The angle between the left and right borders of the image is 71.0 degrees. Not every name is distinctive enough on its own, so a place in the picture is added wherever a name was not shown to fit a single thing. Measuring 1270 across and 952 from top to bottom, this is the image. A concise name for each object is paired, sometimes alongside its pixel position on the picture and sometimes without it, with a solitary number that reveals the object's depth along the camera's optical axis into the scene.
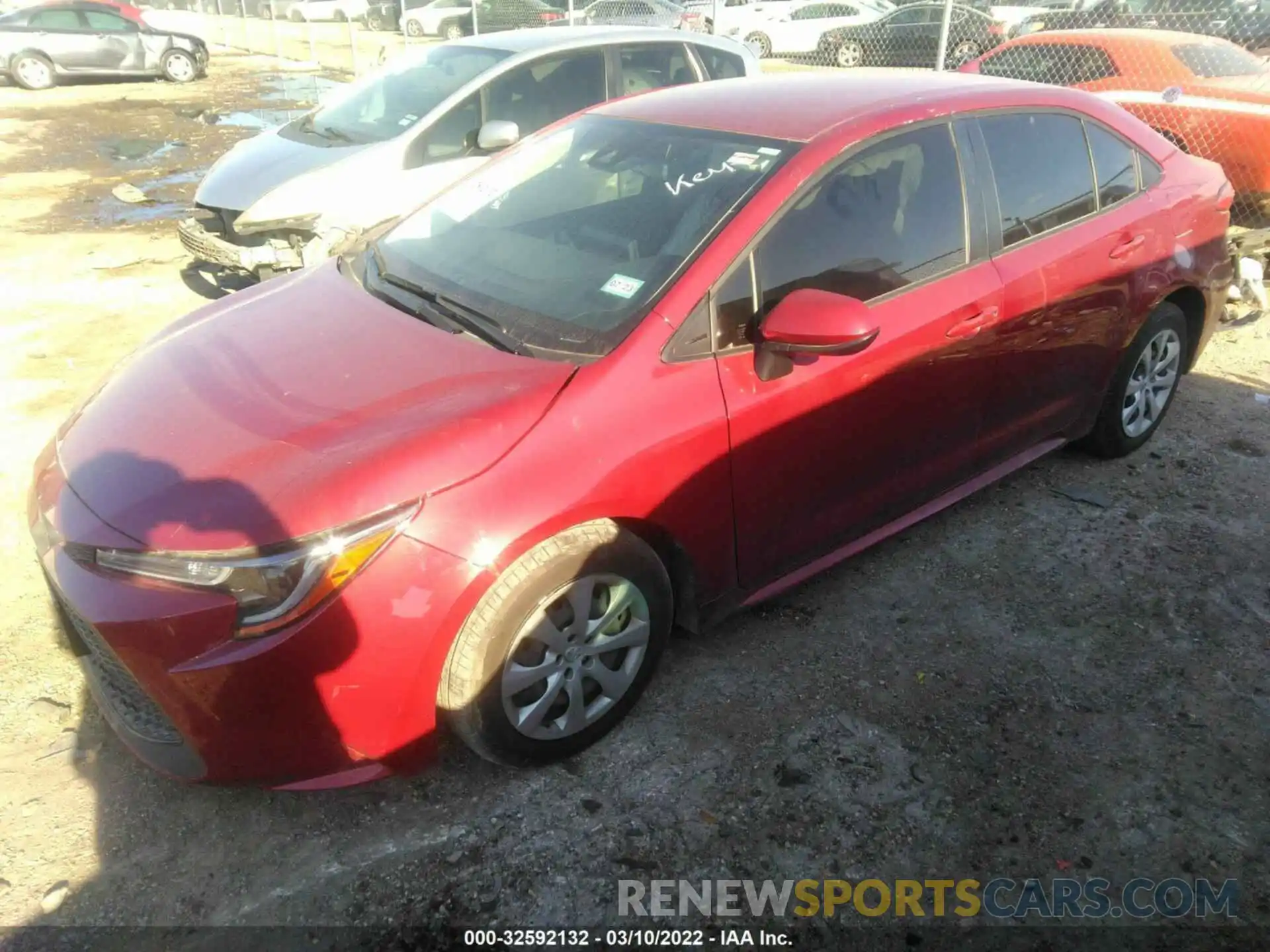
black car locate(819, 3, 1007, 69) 14.09
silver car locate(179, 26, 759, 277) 5.68
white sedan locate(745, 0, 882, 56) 17.77
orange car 7.17
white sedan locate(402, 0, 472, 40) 23.48
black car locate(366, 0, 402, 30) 28.06
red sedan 2.13
